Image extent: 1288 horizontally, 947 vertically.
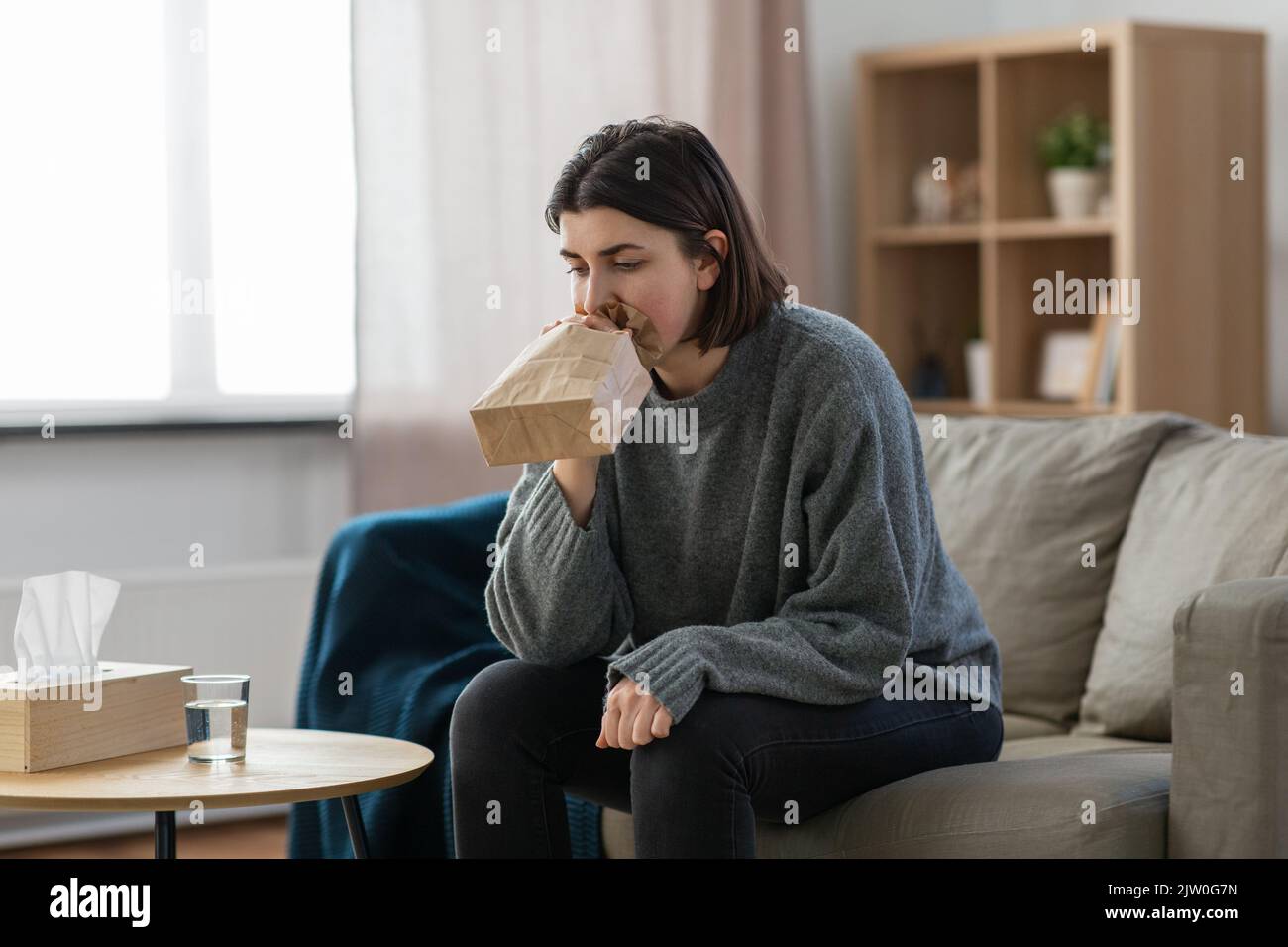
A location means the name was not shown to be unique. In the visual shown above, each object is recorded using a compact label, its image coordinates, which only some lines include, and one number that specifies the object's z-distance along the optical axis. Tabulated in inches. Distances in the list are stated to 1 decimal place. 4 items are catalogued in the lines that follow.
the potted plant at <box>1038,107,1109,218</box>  133.2
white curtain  124.7
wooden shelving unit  125.4
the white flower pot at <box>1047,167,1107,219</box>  132.9
